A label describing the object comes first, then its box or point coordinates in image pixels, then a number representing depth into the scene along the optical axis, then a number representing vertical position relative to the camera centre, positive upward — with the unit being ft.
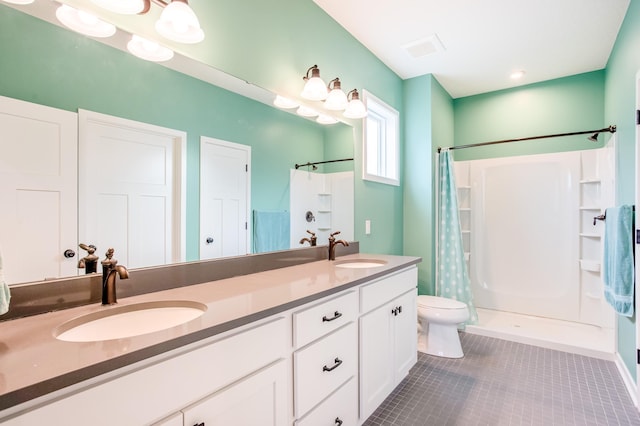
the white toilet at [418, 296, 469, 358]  8.14 -2.96
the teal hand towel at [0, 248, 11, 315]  2.53 -0.67
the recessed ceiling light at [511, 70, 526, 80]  10.21 +4.54
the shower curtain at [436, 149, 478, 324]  10.08 -1.11
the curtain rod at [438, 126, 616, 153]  8.12 +2.18
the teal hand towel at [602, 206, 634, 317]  6.45 -0.99
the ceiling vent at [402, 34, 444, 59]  8.25 +4.49
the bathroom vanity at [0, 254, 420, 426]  2.07 -1.28
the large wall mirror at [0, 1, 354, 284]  3.14 +1.32
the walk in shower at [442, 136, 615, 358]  9.60 -1.02
